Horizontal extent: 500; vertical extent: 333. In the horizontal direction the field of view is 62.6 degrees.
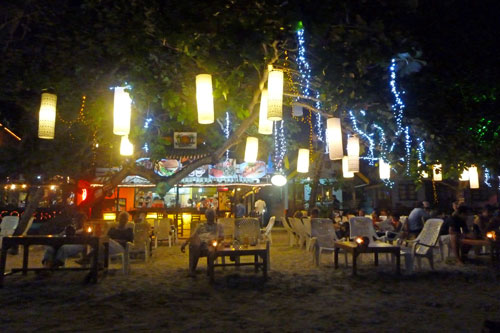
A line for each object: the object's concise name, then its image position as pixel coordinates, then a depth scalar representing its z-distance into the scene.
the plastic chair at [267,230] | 10.86
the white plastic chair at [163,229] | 12.38
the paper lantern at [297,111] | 11.84
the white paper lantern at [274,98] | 5.96
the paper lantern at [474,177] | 13.17
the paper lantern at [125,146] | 8.99
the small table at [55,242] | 6.27
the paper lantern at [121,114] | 6.83
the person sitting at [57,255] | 7.39
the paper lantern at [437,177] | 13.35
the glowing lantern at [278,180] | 14.82
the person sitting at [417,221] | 9.71
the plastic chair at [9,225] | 10.46
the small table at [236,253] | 6.53
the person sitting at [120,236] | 7.52
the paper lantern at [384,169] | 12.16
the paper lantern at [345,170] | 12.31
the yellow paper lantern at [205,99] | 6.23
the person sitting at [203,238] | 7.25
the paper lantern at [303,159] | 11.65
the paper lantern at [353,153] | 9.62
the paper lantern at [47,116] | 6.52
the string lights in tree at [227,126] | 11.36
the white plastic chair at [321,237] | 8.37
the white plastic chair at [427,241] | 7.23
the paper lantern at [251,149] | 10.27
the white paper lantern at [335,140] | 8.03
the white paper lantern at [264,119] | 7.14
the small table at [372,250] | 6.93
